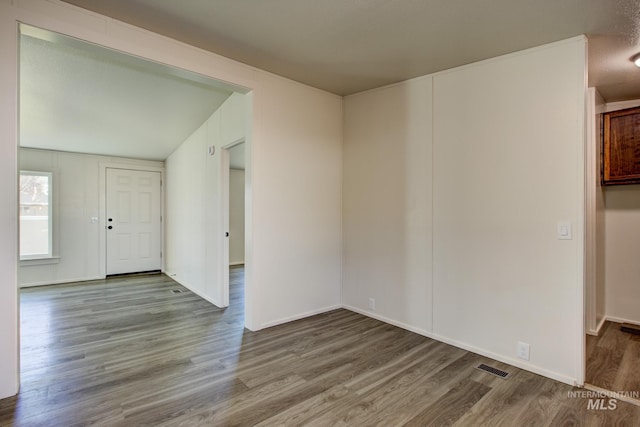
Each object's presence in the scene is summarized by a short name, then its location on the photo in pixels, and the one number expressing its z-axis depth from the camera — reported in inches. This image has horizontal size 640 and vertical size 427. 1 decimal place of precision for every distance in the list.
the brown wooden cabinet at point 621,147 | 131.3
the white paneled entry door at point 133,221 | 242.5
